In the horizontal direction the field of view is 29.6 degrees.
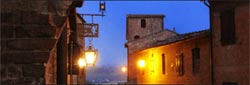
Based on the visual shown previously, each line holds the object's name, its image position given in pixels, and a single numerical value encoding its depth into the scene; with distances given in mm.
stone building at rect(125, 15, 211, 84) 22206
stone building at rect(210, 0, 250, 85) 17734
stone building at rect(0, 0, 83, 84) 5031
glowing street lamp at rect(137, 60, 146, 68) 33953
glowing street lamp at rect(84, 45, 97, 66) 13523
